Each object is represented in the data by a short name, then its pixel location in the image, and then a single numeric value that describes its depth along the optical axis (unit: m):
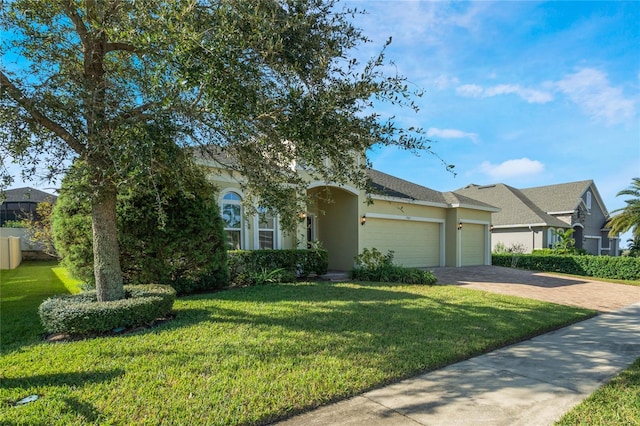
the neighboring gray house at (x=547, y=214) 24.34
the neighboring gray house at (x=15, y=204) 27.36
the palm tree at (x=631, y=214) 20.56
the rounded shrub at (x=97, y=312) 5.35
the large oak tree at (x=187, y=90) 4.57
